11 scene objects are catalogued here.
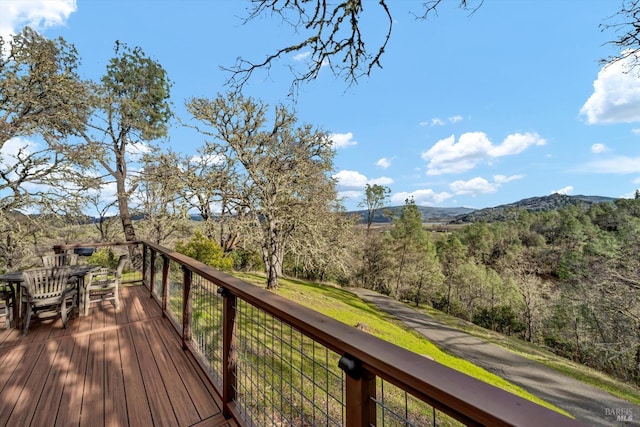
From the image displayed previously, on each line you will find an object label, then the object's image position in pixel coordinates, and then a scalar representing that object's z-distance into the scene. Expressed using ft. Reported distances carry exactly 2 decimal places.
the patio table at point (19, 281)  11.01
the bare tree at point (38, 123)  24.07
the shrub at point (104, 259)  39.40
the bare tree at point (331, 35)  11.03
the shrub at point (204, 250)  32.12
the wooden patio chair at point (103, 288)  12.78
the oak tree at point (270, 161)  30.71
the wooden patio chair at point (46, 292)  10.68
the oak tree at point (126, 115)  35.96
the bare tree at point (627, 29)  10.60
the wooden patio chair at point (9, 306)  11.43
